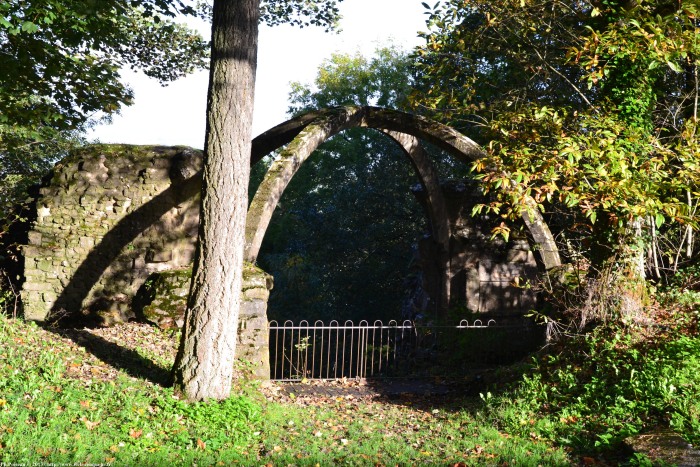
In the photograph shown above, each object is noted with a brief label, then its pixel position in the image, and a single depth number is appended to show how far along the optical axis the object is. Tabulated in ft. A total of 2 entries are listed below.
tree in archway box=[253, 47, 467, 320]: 63.52
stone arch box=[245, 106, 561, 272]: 30.53
